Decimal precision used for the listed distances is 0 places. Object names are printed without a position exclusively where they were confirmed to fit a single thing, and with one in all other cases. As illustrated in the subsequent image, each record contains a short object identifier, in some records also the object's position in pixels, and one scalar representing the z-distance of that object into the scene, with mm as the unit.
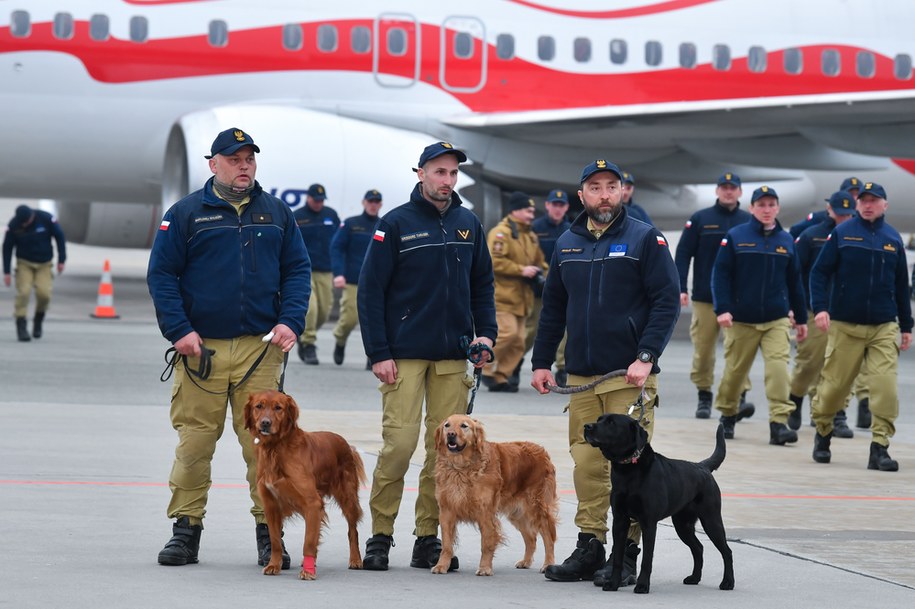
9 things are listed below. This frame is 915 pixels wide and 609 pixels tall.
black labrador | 10999
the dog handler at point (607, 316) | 11850
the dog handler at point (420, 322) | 12244
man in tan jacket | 24544
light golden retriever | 11511
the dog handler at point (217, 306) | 11988
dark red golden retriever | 11103
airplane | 34035
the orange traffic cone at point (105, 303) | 35502
